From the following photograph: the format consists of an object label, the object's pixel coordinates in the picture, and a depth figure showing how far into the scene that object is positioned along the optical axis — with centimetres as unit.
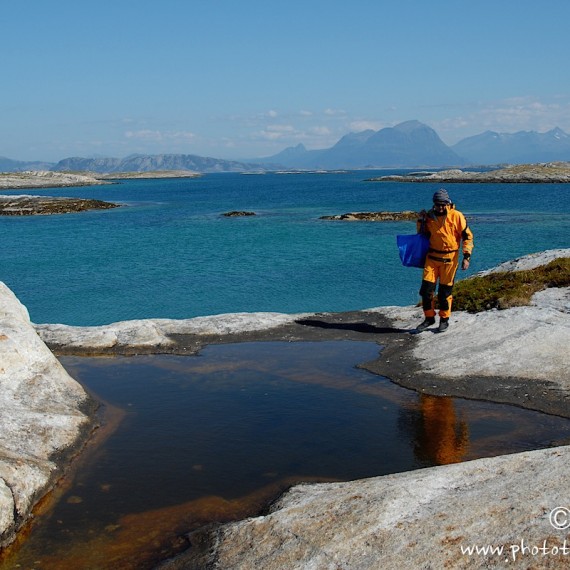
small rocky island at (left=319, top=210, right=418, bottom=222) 7156
